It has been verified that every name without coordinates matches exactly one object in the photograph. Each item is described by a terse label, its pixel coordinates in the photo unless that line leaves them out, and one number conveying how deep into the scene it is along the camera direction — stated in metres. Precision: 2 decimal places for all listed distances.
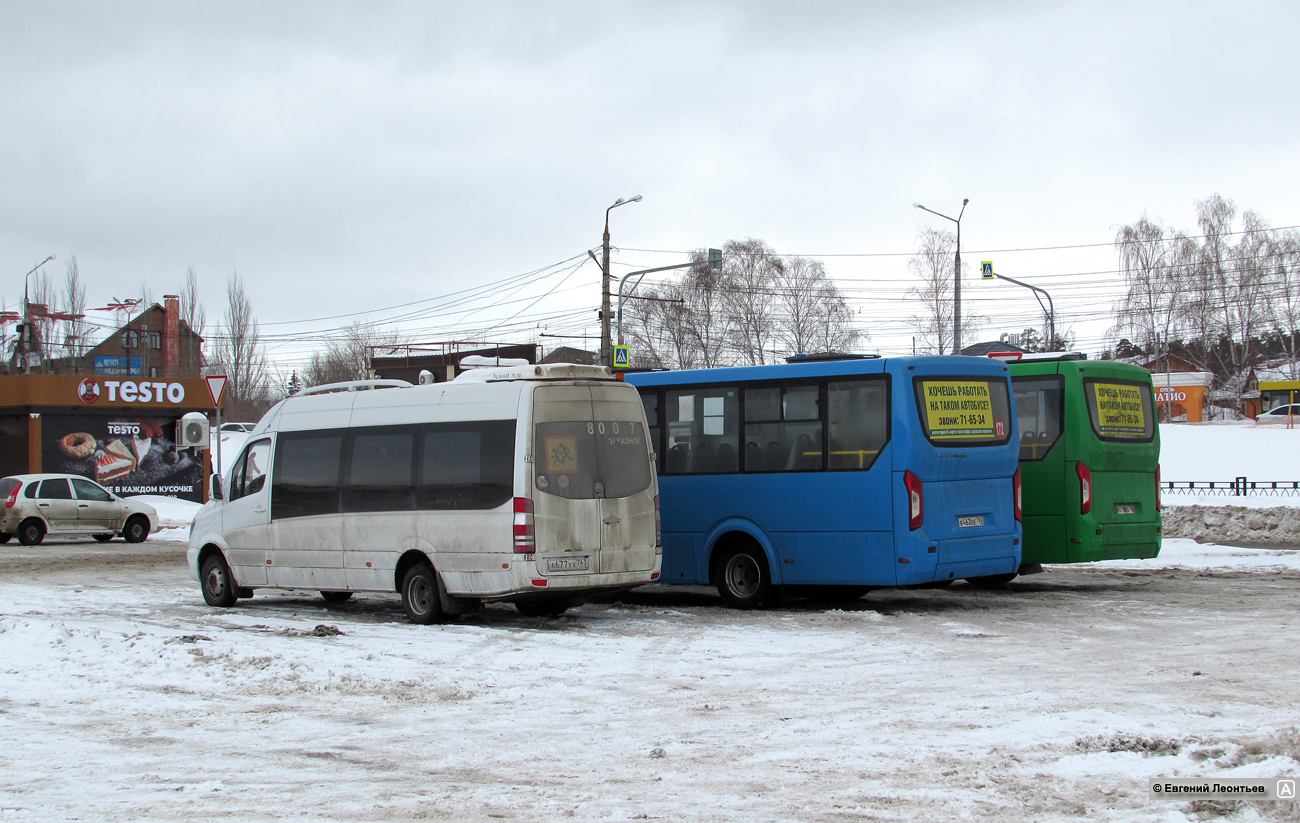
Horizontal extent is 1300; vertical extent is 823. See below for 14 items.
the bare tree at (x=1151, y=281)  76.12
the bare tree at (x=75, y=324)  74.50
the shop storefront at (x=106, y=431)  37.91
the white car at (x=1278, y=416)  59.91
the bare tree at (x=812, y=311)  69.31
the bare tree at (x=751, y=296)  69.94
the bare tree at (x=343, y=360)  80.88
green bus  15.04
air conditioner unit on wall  19.72
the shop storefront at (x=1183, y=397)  71.50
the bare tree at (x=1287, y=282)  76.31
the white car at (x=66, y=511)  27.61
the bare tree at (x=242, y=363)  82.50
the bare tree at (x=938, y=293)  66.94
